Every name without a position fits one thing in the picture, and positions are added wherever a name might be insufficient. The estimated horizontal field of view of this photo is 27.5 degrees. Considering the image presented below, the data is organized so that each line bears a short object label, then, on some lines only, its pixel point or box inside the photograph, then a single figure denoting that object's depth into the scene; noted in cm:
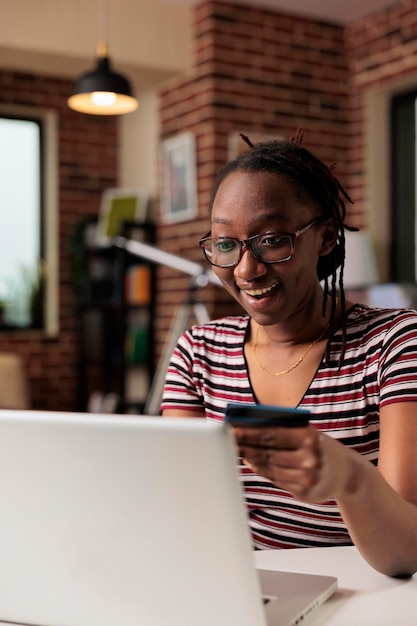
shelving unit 525
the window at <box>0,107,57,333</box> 586
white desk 91
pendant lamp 366
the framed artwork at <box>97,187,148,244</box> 555
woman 130
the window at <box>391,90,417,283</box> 489
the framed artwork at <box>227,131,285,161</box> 474
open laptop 74
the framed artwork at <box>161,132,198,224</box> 486
